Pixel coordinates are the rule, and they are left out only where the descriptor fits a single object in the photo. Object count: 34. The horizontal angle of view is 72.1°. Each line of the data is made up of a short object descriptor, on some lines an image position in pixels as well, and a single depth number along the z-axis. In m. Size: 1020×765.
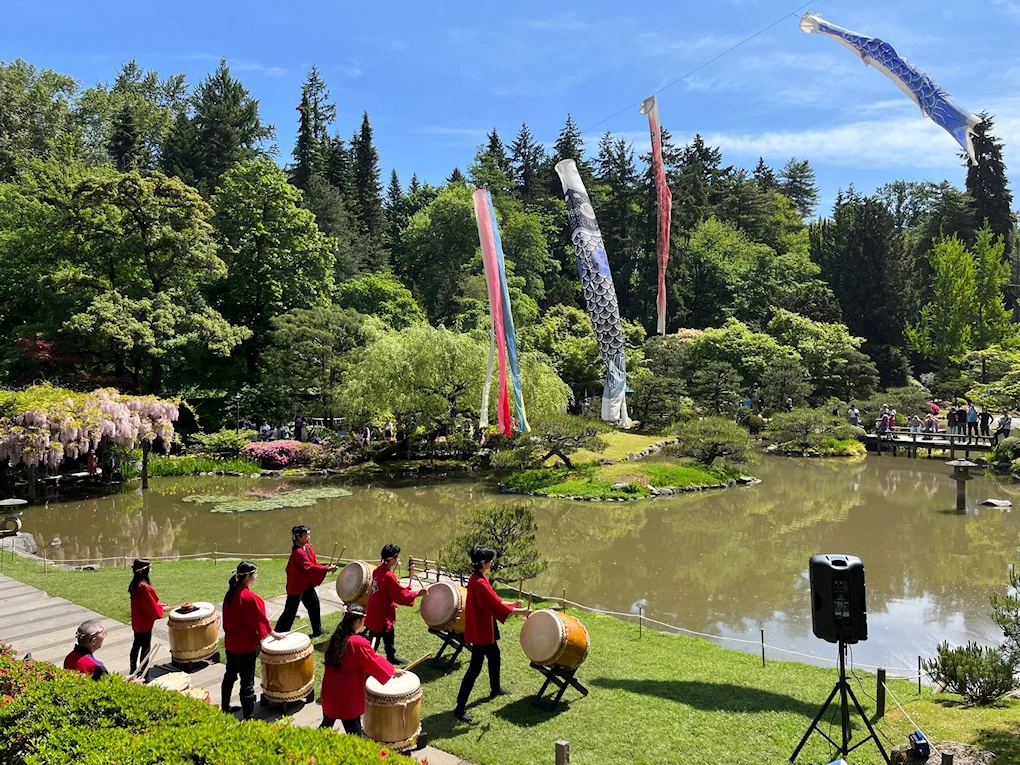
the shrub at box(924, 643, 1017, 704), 5.94
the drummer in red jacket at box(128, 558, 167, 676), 6.25
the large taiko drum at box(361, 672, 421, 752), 4.84
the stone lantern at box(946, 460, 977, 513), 16.65
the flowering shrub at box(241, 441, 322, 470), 23.25
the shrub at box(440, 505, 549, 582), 9.26
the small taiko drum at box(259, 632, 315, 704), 5.67
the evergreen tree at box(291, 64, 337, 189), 51.88
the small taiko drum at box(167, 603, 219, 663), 6.62
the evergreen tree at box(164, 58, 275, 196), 44.84
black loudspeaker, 4.96
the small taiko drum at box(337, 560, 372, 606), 7.24
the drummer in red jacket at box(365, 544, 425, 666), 6.05
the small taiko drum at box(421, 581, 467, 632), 6.50
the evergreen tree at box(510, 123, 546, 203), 60.81
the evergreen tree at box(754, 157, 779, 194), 64.38
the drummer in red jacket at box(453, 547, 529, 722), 5.62
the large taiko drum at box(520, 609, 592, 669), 5.75
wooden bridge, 24.13
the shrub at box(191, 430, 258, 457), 23.78
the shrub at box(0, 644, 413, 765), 3.76
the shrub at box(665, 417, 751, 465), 20.44
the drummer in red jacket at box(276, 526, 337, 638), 7.00
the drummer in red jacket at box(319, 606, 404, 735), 4.71
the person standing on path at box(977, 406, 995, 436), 25.08
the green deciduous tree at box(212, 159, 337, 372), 30.52
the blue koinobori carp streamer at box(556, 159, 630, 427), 19.06
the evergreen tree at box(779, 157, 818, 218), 70.50
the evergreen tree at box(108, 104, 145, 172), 43.53
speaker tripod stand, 4.82
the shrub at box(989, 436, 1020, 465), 21.22
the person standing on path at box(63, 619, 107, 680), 4.86
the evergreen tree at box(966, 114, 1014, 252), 45.00
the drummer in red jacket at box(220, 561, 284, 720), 5.57
